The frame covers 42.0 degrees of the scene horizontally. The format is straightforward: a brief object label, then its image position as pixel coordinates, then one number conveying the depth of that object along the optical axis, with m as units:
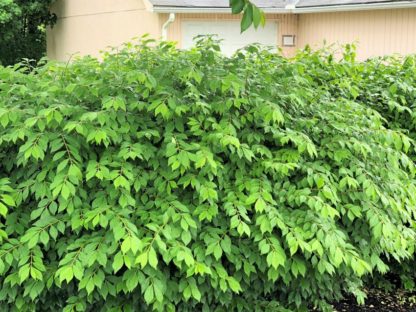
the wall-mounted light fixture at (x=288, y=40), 12.44
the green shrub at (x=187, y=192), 2.97
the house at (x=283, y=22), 10.23
